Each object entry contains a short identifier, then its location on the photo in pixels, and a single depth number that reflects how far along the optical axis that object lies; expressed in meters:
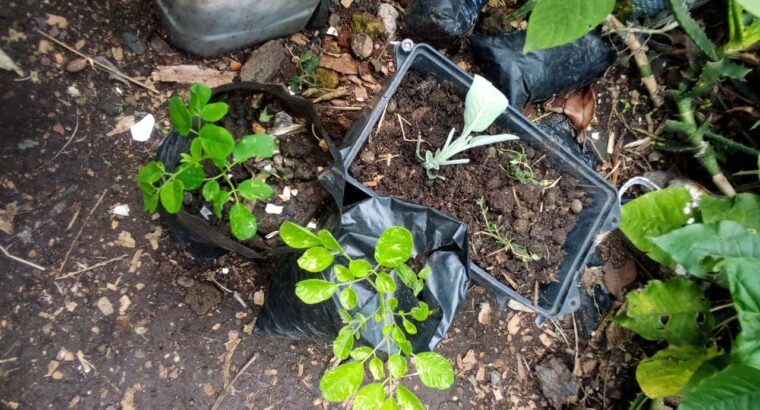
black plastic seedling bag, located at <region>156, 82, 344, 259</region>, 1.17
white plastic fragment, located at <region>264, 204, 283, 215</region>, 1.28
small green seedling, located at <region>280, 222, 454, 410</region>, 0.96
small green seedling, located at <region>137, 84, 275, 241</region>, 1.01
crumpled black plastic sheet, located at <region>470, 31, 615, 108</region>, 1.51
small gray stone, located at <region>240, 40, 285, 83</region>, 1.47
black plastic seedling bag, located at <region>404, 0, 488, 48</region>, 1.48
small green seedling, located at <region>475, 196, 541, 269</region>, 1.33
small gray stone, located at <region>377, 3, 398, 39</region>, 1.59
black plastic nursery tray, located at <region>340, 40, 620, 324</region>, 1.29
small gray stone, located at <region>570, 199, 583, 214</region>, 1.40
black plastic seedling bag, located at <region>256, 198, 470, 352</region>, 1.24
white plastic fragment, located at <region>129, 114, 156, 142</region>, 1.39
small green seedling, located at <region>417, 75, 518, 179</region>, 1.21
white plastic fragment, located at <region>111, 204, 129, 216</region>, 1.38
